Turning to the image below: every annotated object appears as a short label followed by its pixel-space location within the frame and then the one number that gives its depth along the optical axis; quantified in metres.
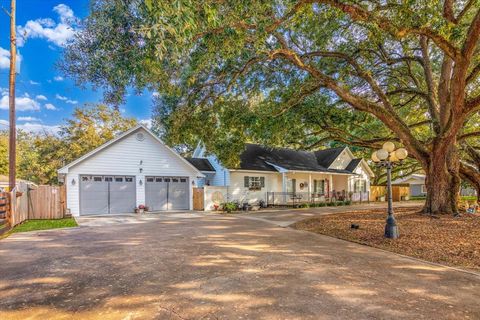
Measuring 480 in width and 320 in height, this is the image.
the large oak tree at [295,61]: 6.03
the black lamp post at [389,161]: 8.41
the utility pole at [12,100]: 12.00
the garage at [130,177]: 15.47
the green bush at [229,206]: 18.17
